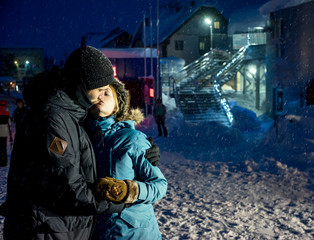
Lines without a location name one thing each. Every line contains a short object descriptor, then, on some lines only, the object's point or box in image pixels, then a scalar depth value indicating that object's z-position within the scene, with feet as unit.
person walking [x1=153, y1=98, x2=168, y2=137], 49.32
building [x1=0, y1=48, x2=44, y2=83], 276.21
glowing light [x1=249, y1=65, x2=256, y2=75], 114.71
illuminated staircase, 67.41
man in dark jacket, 5.59
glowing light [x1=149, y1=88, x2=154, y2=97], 79.87
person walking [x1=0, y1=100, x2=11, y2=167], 28.96
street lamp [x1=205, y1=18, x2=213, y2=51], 132.82
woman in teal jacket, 6.60
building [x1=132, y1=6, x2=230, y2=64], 130.62
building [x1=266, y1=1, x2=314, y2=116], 61.05
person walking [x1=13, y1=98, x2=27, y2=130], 36.35
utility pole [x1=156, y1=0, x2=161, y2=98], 83.13
